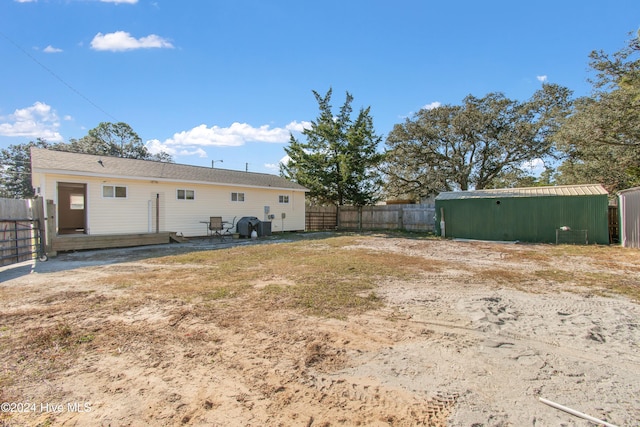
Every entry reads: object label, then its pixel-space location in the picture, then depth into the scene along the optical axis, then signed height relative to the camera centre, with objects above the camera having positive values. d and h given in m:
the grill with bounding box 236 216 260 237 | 14.96 -0.47
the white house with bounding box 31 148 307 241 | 11.41 +1.03
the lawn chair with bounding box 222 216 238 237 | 15.01 -0.52
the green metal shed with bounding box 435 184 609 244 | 11.60 -0.14
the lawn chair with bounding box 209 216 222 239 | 14.15 -0.34
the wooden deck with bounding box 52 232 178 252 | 10.03 -0.77
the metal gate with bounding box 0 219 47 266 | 7.66 -0.54
